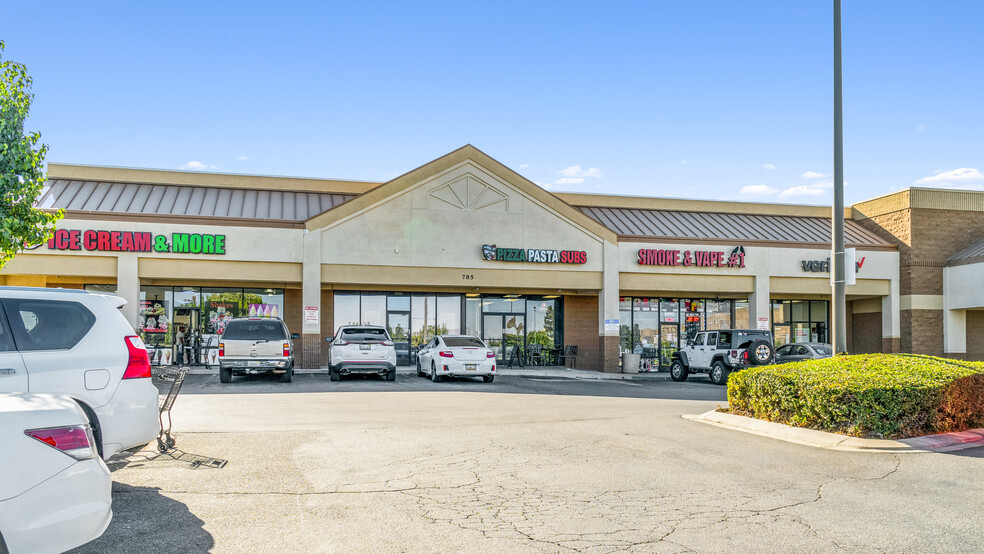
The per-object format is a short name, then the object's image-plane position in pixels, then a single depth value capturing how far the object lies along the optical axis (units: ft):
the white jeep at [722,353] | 72.95
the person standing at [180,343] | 90.53
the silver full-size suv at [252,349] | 65.31
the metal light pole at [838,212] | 42.83
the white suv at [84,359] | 22.22
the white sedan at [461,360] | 70.54
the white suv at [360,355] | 68.80
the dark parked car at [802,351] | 72.02
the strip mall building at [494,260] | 85.92
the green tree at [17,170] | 43.98
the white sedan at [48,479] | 12.85
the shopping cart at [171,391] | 30.22
